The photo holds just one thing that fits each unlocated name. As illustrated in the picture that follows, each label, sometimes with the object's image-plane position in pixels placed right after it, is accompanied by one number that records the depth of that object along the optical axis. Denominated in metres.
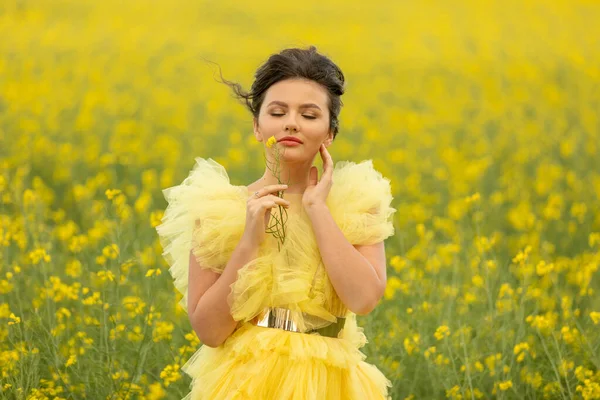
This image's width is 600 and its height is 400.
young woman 5.28
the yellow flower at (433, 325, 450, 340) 7.72
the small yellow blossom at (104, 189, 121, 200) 7.94
